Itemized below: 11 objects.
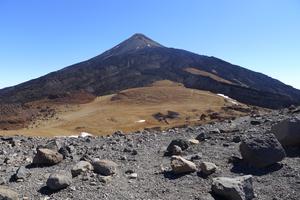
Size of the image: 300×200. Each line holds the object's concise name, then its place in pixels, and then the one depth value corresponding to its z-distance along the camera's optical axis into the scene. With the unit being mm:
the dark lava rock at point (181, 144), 6935
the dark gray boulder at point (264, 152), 5617
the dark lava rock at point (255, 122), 8994
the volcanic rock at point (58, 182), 5069
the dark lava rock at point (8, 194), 4627
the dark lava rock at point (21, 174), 5625
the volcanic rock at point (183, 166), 5482
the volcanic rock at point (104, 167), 5549
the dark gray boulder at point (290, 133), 6324
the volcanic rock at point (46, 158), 6333
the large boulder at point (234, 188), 4669
